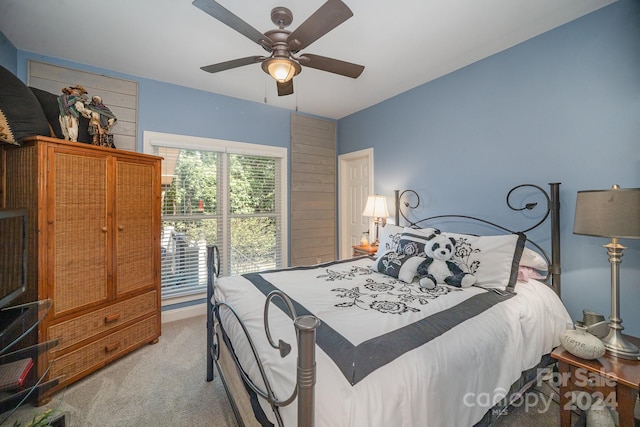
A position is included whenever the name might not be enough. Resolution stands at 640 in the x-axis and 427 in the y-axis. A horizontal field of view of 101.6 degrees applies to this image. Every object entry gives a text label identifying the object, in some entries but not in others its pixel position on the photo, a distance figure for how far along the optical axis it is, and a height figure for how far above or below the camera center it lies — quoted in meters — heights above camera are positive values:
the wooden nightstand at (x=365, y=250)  3.29 -0.50
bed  0.92 -0.58
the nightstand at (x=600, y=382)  1.27 -0.89
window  3.07 +0.04
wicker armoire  1.80 -0.27
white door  4.02 +0.22
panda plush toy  1.90 -0.43
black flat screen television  1.44 -0.26
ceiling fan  1.35 +1.03
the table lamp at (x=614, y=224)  1.34 -0.06
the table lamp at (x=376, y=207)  3.27 +0.06
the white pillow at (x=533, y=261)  1.98 -0.37
